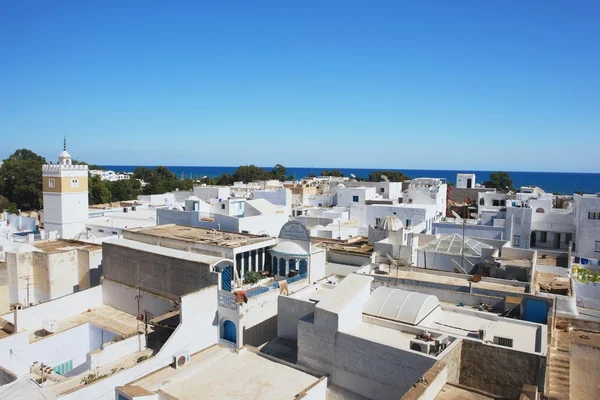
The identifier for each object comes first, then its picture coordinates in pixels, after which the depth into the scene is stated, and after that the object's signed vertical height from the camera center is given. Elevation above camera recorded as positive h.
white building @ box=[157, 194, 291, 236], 27.78 -3.46
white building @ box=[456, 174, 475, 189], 68.69 -1.63
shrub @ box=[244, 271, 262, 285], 20.19 -5.09
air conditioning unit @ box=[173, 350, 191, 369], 13.91 -6.15
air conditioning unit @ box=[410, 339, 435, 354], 12.22 -4.94
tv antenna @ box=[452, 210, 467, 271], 21.75 -4.28
